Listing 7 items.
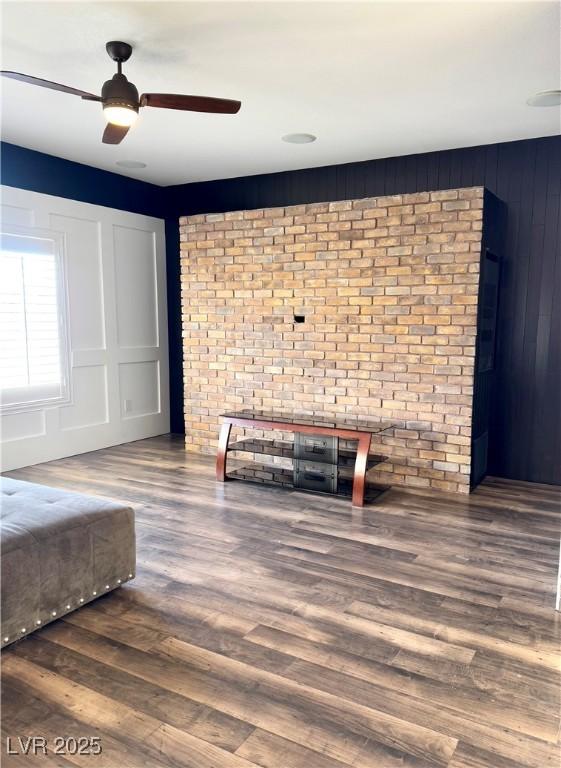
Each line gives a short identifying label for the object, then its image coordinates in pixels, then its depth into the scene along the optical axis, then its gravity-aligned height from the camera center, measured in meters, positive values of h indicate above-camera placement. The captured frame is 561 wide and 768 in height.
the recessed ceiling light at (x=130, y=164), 4.99 +1.40
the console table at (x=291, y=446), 3.85 -1.03
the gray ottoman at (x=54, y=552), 2.16 -0.99
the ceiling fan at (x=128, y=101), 2.68 +1.06
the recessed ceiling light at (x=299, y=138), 4.16 +1.37
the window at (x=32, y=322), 4.53 -0.04
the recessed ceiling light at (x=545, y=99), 3.31 +1.34
